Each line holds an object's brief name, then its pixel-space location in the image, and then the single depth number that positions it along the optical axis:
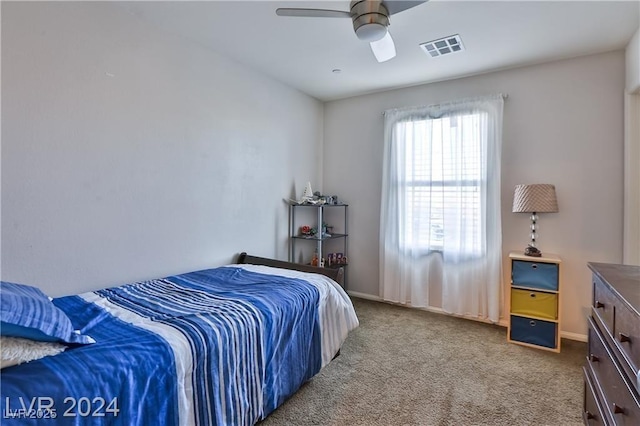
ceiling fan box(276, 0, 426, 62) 1.77
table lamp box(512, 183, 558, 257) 2.69
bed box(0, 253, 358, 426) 1.07
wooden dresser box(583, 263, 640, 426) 1.03
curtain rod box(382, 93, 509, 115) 3.09
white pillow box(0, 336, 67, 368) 1.05
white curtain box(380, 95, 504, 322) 3.14
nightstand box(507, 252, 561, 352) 2.65
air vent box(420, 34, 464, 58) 2.53
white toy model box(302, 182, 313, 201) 3.80
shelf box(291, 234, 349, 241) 3.62
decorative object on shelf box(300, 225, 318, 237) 3.87
